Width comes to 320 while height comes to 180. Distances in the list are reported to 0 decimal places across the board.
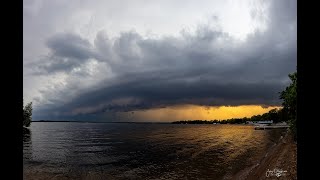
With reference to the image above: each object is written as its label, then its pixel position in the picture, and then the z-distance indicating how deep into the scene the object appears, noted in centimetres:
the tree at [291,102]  3002
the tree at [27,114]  9265
